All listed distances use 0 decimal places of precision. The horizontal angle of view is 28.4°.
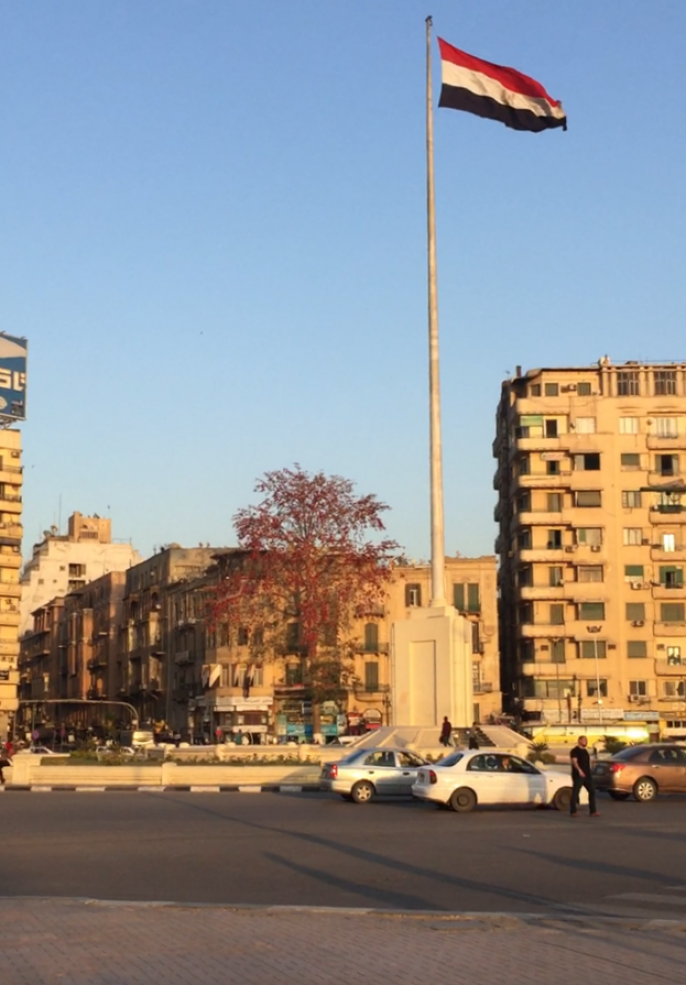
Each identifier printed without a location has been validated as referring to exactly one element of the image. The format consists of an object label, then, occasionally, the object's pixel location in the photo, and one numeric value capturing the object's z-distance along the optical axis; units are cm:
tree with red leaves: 5538
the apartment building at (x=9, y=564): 9250
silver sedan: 3047
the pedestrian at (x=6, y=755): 4046
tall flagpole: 3619
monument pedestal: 3619
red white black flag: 3288
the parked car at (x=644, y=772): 3091
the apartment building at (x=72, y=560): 13662
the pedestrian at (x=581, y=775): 2528
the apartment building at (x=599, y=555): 8088
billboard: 9462
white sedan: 2667
